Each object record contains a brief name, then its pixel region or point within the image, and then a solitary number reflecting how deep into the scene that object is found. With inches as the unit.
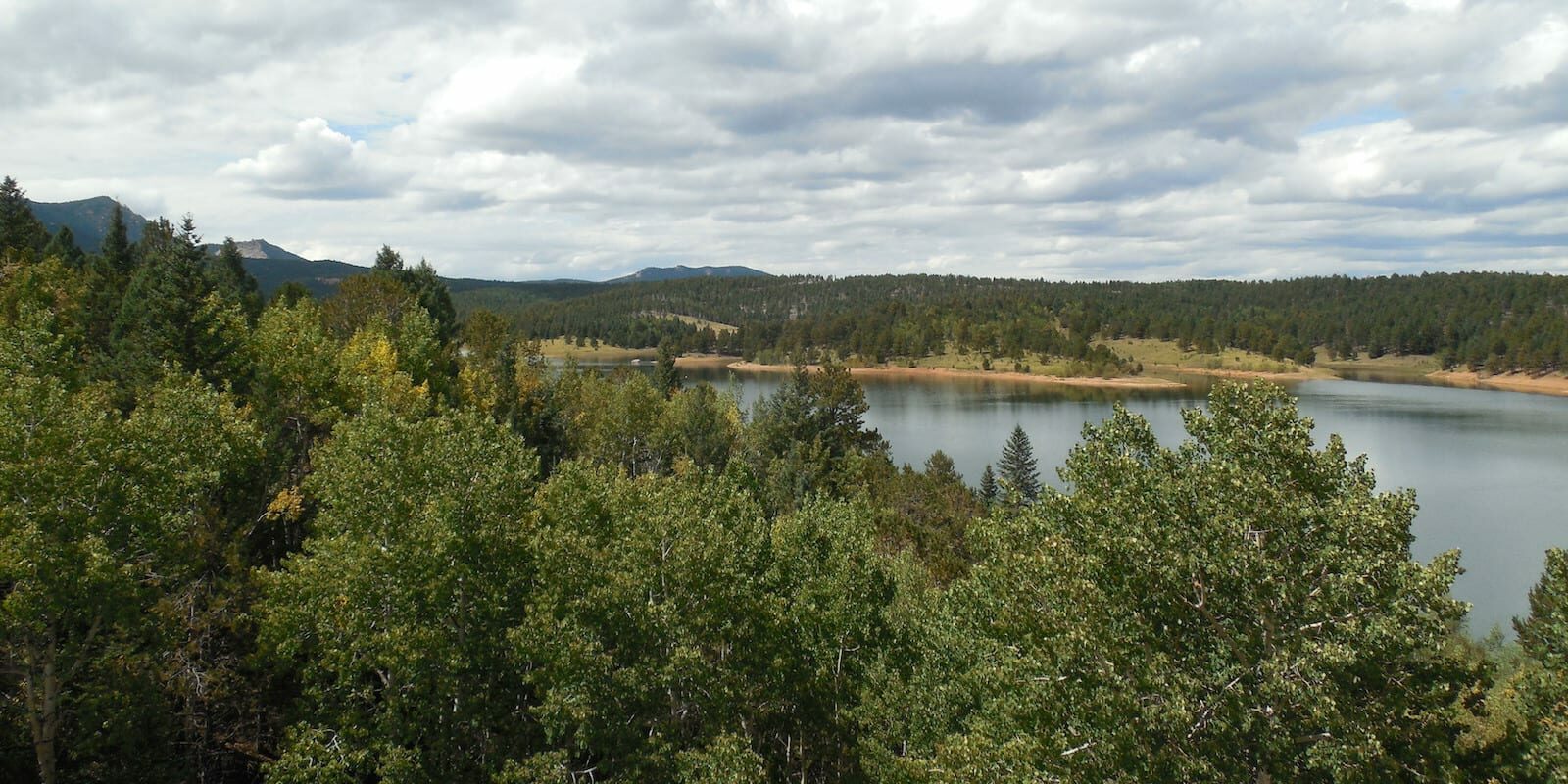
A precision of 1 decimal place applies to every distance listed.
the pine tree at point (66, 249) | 1957.4
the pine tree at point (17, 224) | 1820.9
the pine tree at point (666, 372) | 3049.5
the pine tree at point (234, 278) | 1619.1
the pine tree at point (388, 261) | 2246.6
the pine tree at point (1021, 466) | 2409.0
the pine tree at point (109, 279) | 1407.5
